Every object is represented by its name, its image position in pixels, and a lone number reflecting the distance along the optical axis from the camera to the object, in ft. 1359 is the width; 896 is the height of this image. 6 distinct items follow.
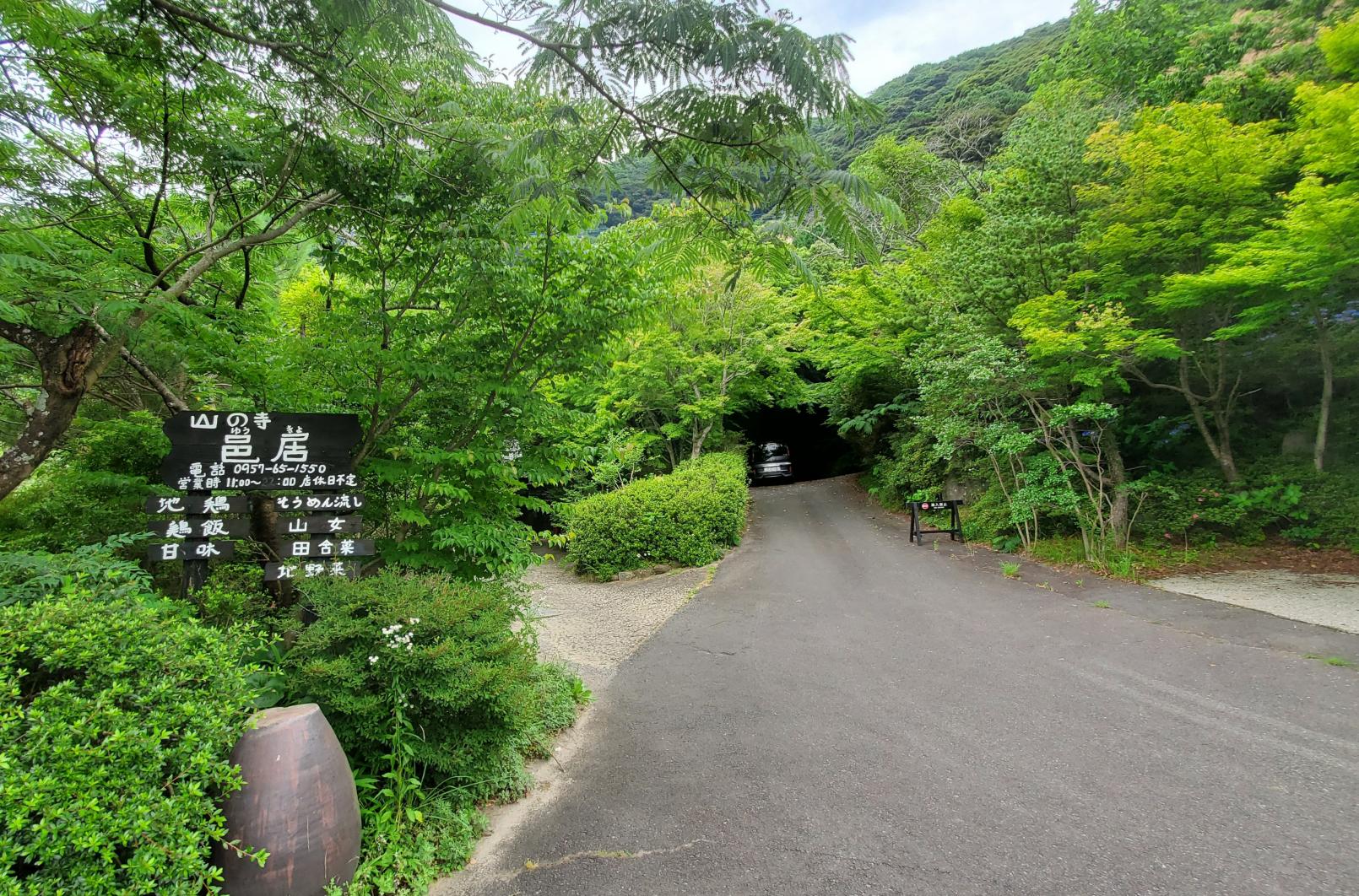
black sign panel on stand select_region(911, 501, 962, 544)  30.25
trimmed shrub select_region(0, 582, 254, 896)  4.79
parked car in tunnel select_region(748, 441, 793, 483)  61.82
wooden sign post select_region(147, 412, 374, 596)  10.60
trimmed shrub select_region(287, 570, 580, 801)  8.50
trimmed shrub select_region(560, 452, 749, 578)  29.63
